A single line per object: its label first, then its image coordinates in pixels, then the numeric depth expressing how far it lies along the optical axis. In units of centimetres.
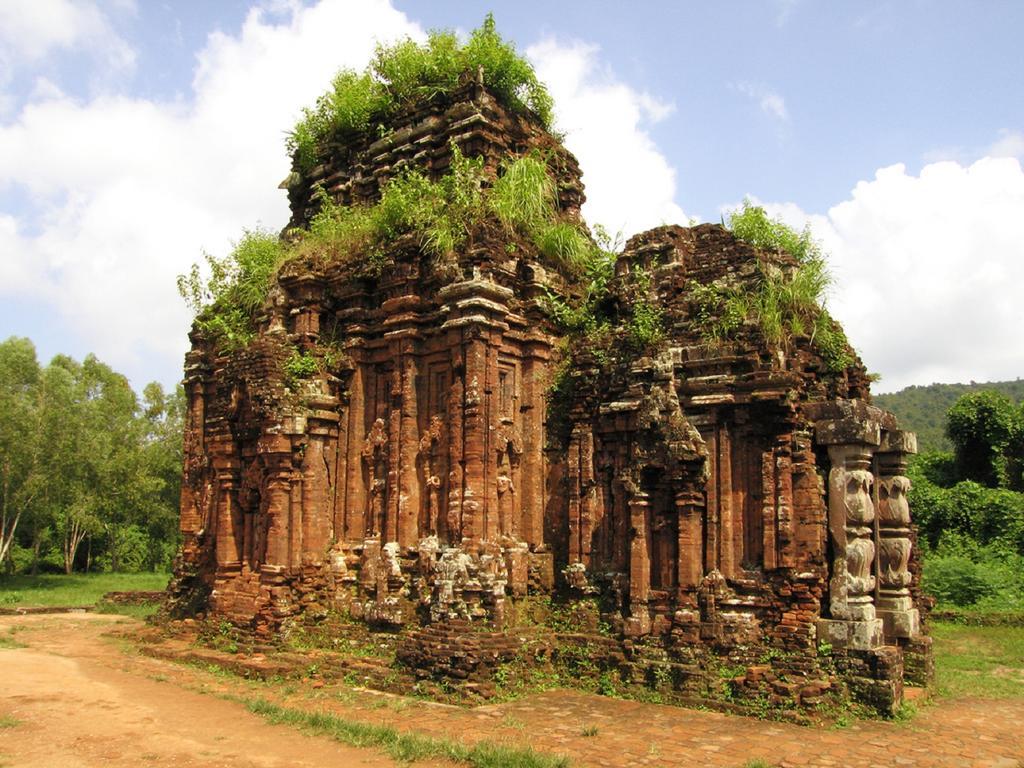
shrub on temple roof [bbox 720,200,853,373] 1168
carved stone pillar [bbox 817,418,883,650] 1042
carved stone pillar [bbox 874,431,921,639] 1192
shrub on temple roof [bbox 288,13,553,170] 1590
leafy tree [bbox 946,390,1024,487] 3136
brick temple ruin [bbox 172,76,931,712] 1092
